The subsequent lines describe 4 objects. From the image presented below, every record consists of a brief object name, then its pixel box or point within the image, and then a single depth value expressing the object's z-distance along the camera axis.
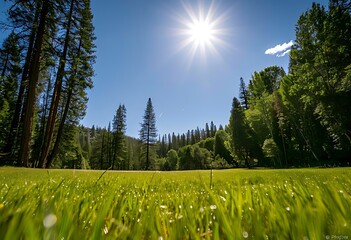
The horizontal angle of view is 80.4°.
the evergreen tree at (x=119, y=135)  60.03
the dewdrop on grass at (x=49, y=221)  0.38
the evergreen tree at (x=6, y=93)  23.86
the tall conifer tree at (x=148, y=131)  64.25
